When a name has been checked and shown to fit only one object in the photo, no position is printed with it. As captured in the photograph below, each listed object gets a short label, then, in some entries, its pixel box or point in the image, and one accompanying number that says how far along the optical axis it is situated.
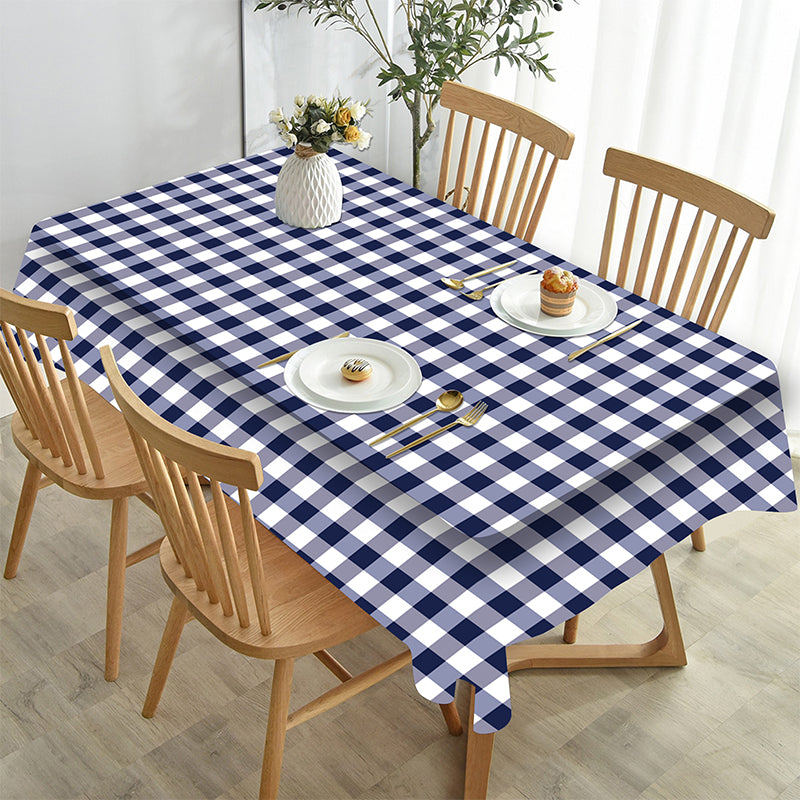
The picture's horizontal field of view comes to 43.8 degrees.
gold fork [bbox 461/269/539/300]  2.08
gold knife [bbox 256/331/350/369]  1.84
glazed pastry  1.79
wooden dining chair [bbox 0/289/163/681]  1.79
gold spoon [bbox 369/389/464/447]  1.76
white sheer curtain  2.79
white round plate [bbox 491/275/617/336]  1.98
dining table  1.51
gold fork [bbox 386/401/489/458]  1.70
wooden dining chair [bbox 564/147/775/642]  2.14
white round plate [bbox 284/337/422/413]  1.75
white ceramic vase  2.23
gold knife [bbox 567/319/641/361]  1.91
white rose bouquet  2.14
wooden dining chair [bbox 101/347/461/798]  1.48
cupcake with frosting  1.99
